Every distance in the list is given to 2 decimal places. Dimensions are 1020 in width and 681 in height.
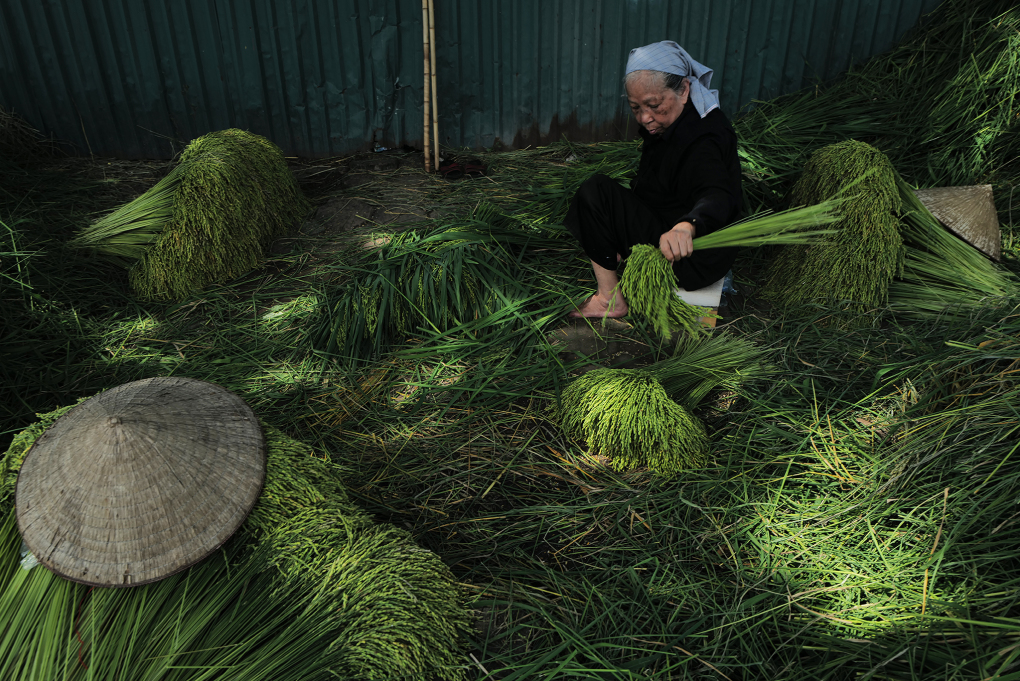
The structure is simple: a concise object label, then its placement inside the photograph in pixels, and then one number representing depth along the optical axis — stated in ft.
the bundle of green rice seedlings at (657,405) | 6.67
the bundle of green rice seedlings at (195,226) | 9.91
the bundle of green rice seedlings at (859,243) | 8.60
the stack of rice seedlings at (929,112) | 10.43
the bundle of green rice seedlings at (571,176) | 10.52
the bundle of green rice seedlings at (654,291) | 6.86
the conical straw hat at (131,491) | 4.82
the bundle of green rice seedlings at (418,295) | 8.79
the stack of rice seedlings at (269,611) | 4.62
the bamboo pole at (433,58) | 11.41
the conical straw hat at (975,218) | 9.35
